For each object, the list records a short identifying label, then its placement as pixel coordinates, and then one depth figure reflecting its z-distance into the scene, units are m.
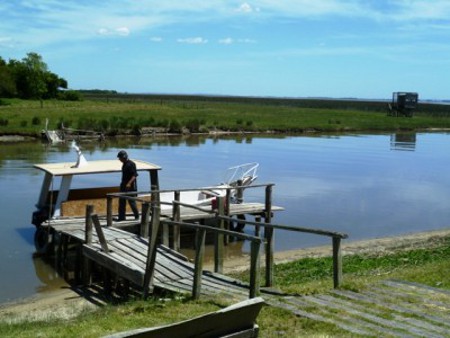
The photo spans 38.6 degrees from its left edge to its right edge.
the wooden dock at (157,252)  10.27
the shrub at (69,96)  109.62
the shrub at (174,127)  63.12
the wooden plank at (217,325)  4.75
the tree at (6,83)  96.12
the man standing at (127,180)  17.64
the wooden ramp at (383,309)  8.06
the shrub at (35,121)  56.18
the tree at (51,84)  110.57
